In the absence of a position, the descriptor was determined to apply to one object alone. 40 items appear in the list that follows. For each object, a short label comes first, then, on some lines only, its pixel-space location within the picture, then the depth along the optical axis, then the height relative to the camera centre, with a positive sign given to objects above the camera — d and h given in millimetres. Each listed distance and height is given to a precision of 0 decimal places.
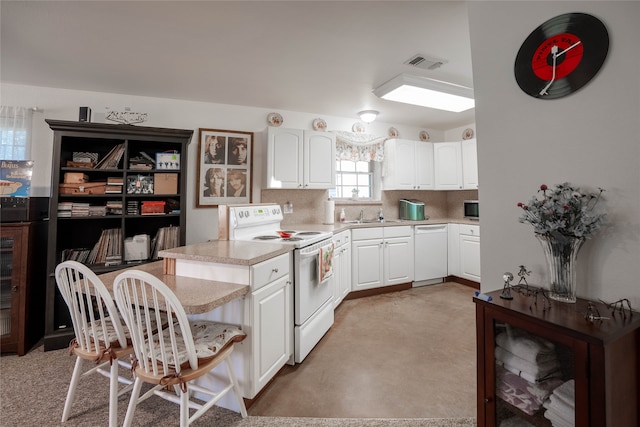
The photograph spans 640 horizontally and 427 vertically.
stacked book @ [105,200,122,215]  2590 +147
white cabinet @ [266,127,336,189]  3184 +793
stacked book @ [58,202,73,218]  2393 +127
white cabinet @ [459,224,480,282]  3657 -405
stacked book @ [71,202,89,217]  2445 +130
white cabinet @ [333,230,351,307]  2945 -490
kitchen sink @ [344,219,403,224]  3925 +31
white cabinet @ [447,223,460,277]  3939 -404
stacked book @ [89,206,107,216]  2527 +124
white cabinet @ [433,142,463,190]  4117 +898
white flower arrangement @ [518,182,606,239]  1023 +39
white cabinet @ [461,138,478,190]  3947 +865
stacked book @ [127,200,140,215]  2653 +160
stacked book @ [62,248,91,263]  2469 -290
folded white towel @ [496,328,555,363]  965 -458
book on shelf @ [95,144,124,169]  2623 +629
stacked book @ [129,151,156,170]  2686 +614
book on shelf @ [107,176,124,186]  2585 +408
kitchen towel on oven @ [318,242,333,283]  2279 -347
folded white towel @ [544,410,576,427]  904 -681
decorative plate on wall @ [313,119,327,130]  3682 +1354
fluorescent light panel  2498 +1309
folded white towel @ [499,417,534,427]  1043 -785
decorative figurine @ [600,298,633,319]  966 -318
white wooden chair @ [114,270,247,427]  1159 -620
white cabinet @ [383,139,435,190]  4012 +883
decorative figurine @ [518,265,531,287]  1257 -249
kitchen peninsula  1513 -364
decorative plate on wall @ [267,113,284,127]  3457 +1341
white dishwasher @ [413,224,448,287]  3822 -440
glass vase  1070 -166
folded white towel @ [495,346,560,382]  963 -535
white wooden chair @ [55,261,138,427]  1322 -605
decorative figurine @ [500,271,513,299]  1123 -293
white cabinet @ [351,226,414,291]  3402 -441
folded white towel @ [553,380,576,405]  890 -576
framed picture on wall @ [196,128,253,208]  3168 +678
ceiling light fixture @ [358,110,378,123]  3459 +1400
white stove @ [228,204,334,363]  2049 -351
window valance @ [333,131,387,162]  3816 +1118
